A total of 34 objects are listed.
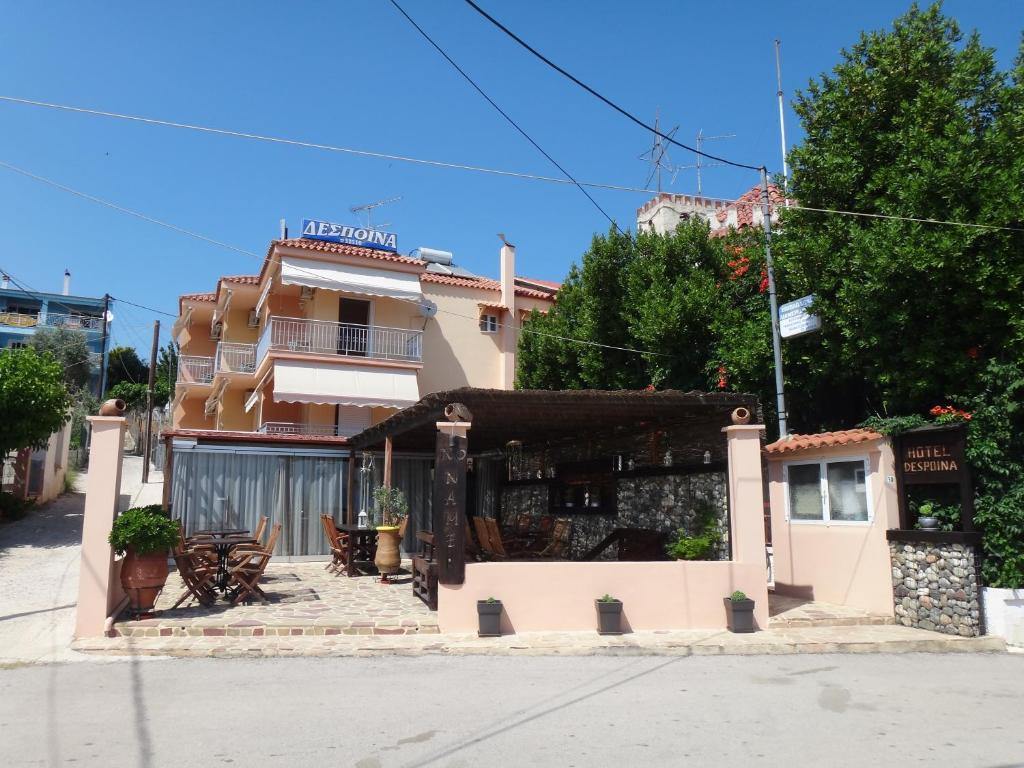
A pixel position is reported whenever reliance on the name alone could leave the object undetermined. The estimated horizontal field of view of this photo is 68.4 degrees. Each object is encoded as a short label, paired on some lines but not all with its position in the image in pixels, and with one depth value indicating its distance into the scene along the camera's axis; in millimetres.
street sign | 11648
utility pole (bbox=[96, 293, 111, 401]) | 29466
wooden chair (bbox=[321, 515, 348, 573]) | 12812
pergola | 8609
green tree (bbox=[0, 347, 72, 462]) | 14492
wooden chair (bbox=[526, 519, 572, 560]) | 12711
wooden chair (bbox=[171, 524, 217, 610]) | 9016
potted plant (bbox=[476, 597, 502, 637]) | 8258
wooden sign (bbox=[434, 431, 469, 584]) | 8484
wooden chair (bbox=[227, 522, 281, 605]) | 9617
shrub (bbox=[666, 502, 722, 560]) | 9632
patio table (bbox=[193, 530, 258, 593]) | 9695
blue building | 37406
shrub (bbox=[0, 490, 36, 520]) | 16562
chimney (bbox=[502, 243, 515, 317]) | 24078
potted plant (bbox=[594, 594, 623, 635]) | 8430
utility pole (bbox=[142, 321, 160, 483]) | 28142
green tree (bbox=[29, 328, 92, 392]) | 33656
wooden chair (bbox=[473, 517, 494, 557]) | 11680
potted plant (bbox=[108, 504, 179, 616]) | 8352
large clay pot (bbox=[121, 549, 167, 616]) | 8500
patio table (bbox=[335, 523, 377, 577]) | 12430
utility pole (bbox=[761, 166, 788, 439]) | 12023
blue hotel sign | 22859
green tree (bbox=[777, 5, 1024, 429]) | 9539
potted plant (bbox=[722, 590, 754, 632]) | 8625
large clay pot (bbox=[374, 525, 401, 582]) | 11773
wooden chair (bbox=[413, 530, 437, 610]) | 9375
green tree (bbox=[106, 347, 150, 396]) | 42719
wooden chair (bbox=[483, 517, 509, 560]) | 11375
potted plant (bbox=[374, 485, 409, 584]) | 11672
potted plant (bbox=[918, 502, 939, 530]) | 8852
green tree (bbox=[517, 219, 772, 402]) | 13945
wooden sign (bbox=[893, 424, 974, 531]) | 8562
